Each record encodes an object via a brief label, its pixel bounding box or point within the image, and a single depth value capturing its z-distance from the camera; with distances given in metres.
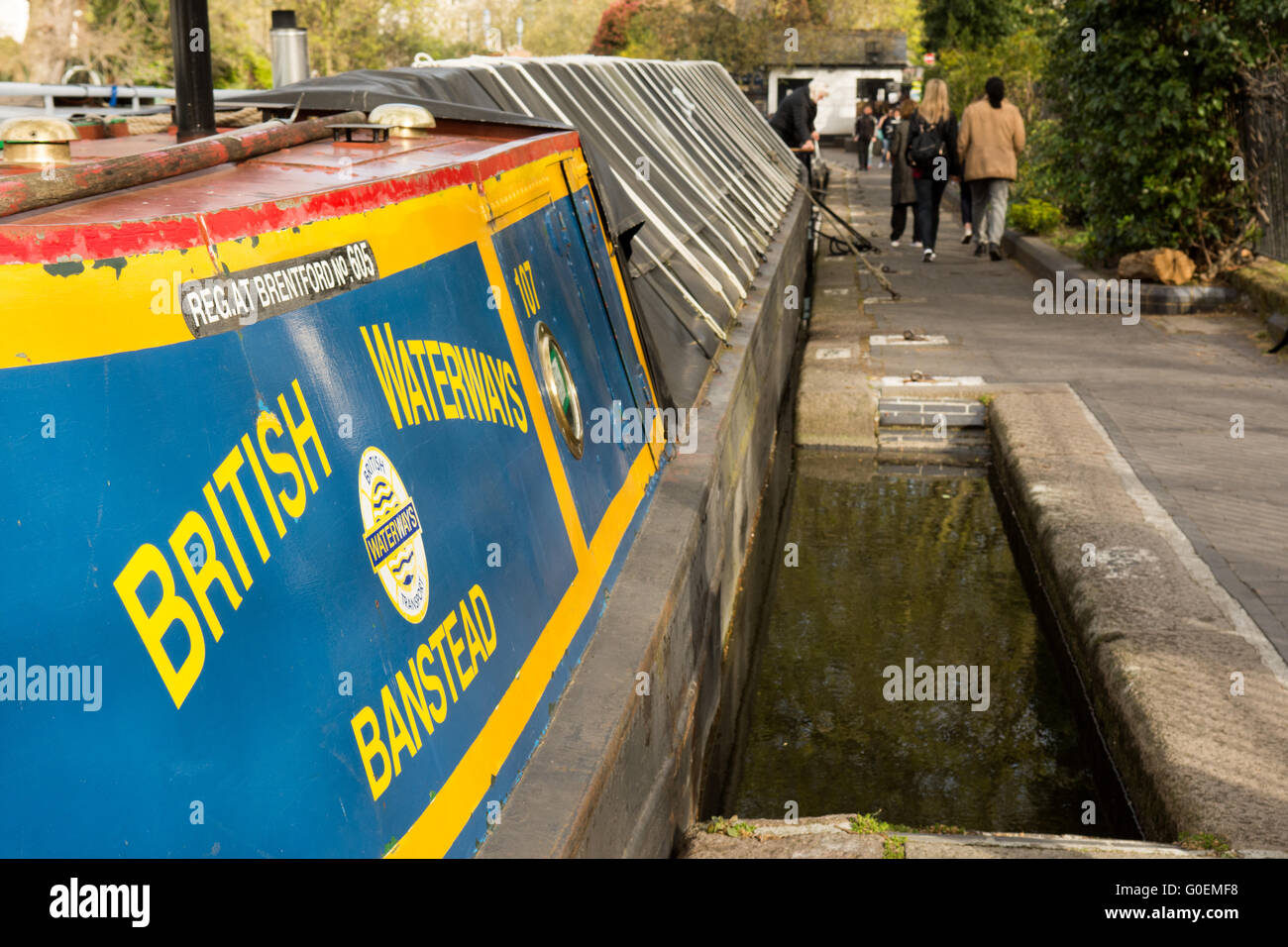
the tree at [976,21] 34.97
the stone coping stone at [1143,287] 11.74
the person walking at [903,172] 15.85
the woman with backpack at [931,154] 15.19
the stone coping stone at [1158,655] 3.70
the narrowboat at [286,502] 1.57
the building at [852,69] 52.75
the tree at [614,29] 54.44
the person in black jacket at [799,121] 16.98
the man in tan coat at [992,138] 14.70
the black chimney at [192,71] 2.90
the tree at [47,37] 26.97
